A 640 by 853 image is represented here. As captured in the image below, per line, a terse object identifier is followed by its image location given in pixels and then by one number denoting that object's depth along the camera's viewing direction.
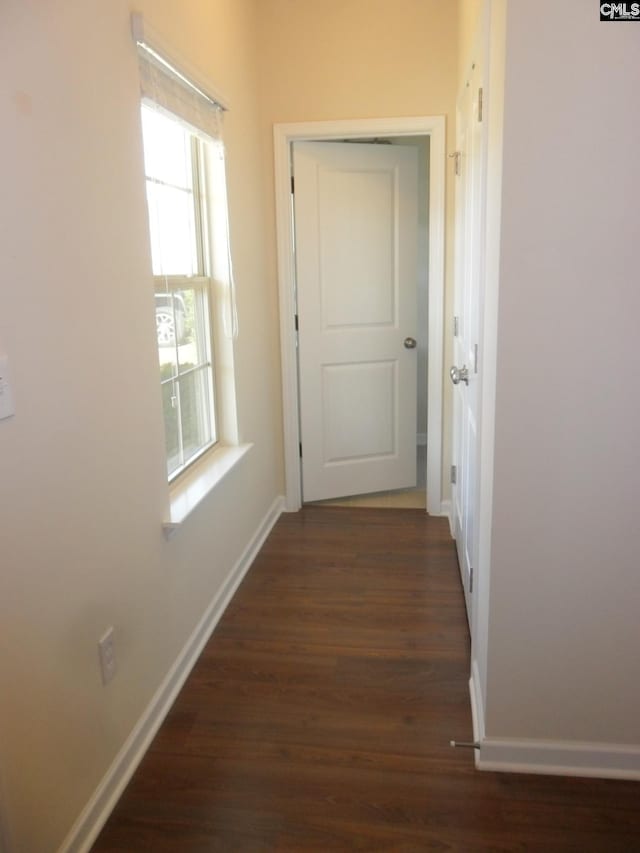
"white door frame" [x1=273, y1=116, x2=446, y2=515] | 3.54
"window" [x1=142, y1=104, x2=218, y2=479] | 2.39
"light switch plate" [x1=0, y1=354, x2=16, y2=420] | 1.34
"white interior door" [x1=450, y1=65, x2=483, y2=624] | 2.42
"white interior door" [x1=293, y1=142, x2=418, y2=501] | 3.76
